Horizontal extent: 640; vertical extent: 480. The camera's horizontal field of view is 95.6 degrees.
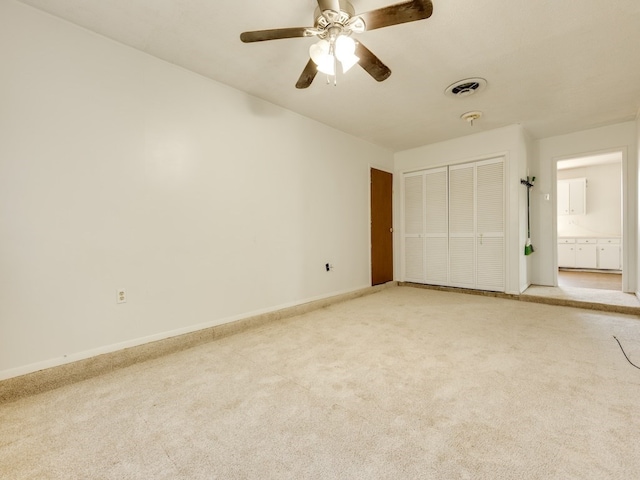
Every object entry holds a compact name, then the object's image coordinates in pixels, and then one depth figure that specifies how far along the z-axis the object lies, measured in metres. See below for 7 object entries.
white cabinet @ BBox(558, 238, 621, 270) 6.06
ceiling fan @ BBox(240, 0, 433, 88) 1.54
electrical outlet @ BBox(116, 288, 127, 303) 2.16
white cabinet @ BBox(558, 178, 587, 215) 6.70
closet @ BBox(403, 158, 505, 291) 4.20
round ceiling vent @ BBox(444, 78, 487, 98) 2.78
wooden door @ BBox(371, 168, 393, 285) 4.72
